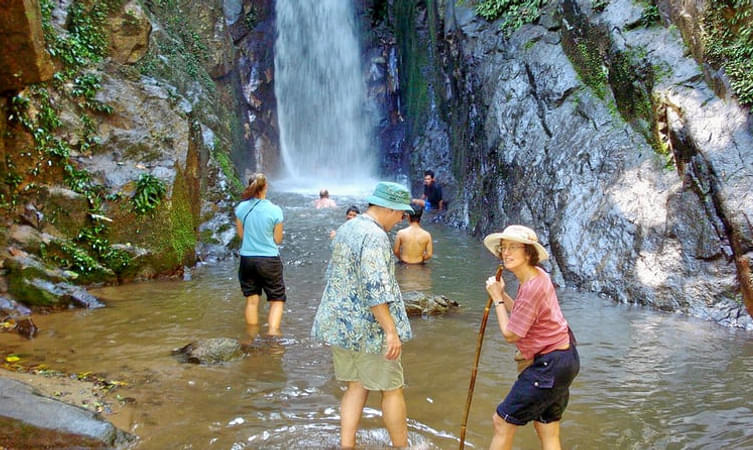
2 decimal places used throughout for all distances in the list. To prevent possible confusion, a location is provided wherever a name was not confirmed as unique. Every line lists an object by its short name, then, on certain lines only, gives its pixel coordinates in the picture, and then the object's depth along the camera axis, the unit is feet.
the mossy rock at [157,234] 30.63
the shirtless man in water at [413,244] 34.58
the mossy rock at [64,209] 28.32
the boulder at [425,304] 24.66
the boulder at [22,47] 21.57
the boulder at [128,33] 38.09
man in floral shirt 12.00
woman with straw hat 11.29
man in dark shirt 57.41
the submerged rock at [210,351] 18.79
